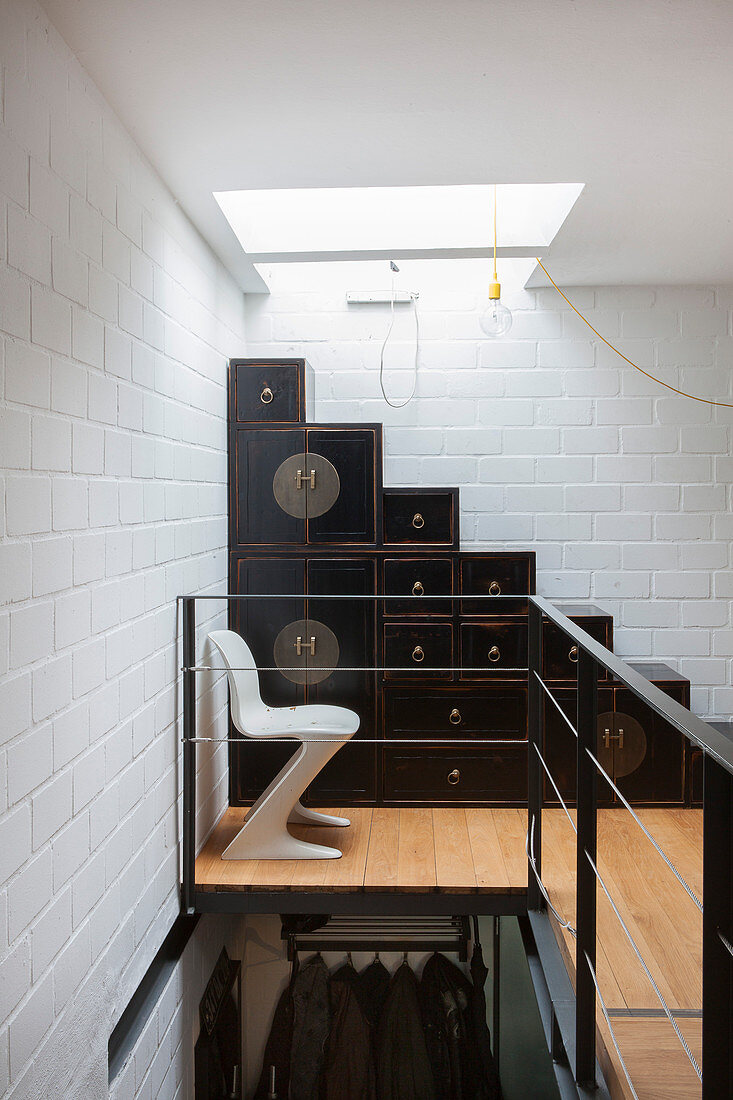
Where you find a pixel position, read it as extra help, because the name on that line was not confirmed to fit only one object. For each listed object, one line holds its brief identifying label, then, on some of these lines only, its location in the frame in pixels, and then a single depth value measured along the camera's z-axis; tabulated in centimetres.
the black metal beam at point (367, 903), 269
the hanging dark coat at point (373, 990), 334
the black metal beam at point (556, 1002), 169
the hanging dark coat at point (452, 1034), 318
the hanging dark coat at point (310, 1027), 318
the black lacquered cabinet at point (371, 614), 332
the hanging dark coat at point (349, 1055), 312
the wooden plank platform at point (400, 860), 271
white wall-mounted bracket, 368
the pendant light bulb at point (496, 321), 286
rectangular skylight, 314
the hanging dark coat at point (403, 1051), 312
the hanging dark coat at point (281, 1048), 327
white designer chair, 284
